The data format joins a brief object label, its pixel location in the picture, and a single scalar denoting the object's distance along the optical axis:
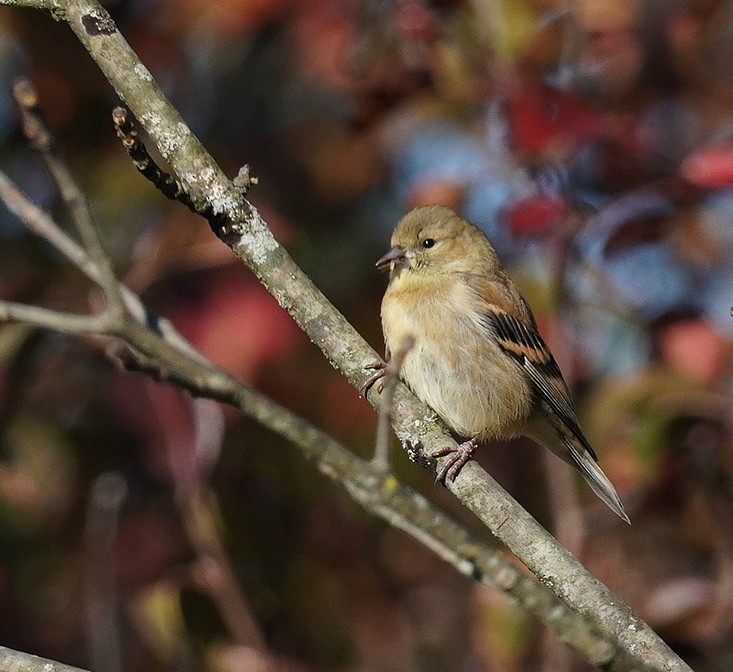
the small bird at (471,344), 7.85
